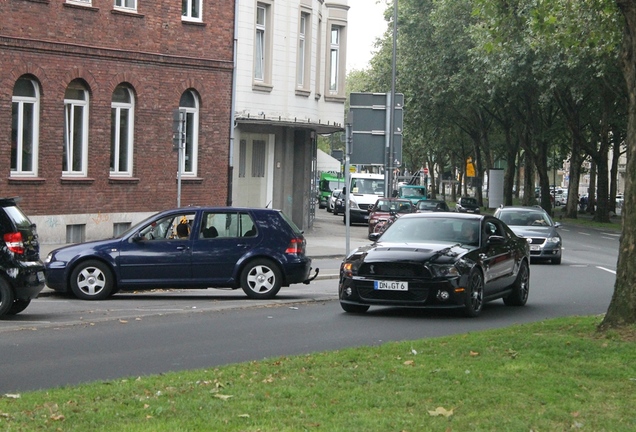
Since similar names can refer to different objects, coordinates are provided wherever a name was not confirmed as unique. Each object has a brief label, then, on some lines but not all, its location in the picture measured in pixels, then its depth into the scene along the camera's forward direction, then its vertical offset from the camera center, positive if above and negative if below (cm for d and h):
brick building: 2683 +184
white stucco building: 3384 +281
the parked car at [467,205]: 5968 -86
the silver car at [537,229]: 2850 -99
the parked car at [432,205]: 4702 -73
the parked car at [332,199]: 6597 -89
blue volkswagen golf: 1727 -120
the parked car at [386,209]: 4025 -83
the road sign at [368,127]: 2533 +135
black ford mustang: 1490 -107
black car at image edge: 1402 -110
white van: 5281 -35
